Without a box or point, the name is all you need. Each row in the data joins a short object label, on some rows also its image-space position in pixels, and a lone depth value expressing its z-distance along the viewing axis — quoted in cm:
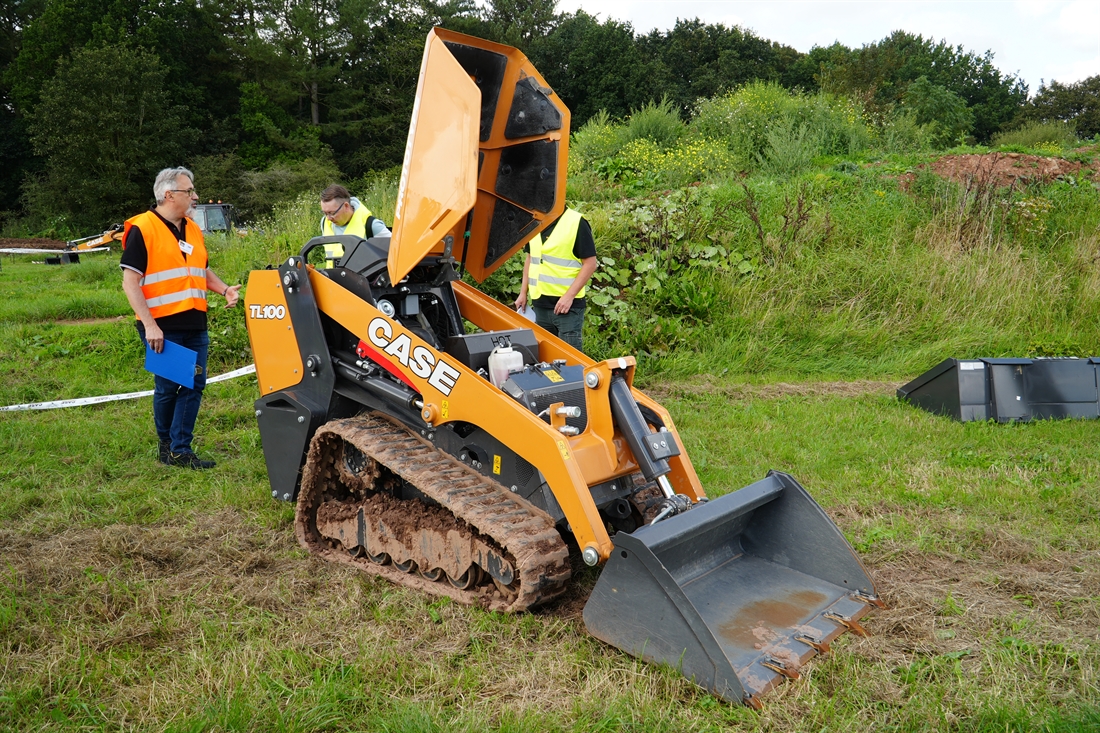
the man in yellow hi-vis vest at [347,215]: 651
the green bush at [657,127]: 1562
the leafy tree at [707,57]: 4647
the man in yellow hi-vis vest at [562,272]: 613
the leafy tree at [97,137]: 3148
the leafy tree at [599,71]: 4275
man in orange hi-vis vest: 495
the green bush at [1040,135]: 2195
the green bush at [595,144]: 1427
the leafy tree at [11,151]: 3555
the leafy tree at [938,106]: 2652
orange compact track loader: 311
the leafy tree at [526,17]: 4719
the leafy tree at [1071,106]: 4550
